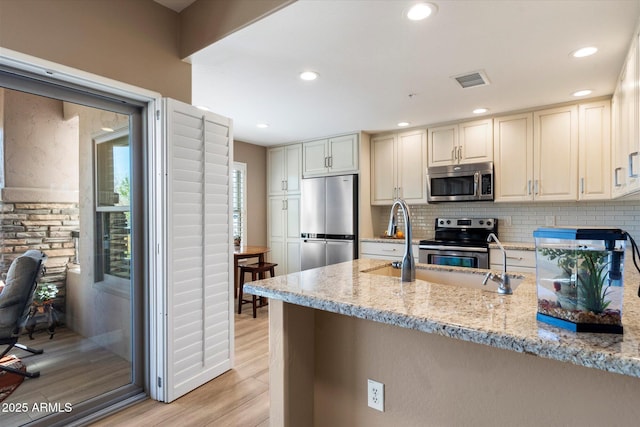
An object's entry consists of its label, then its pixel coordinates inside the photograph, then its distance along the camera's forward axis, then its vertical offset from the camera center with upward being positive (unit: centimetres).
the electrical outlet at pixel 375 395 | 140 -77
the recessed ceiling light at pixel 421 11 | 179 +109
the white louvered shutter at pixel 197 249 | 219 -25
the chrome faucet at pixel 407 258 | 149 -21
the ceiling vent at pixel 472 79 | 264 +107
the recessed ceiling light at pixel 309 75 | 263 +109
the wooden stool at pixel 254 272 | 405 -72
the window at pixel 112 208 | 219 +4
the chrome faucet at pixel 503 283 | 126 -29
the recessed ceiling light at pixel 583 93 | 299 +105
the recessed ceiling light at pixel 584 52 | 221 +106
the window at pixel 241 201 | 507 +17
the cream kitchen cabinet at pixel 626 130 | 196 +54
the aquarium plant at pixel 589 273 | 81 -16
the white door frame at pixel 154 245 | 217 -21
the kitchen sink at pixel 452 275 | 174 -36
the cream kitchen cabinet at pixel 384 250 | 415 -48
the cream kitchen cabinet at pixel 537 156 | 330 +56
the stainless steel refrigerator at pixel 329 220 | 444 -12
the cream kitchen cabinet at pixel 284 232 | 509 -32
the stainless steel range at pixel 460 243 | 357 -36
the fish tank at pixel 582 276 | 80 -17
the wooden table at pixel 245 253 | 395 -49
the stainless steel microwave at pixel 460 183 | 370 +32
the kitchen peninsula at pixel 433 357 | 90 -53
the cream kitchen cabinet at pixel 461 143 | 375 +78
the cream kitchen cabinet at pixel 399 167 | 419 +56
